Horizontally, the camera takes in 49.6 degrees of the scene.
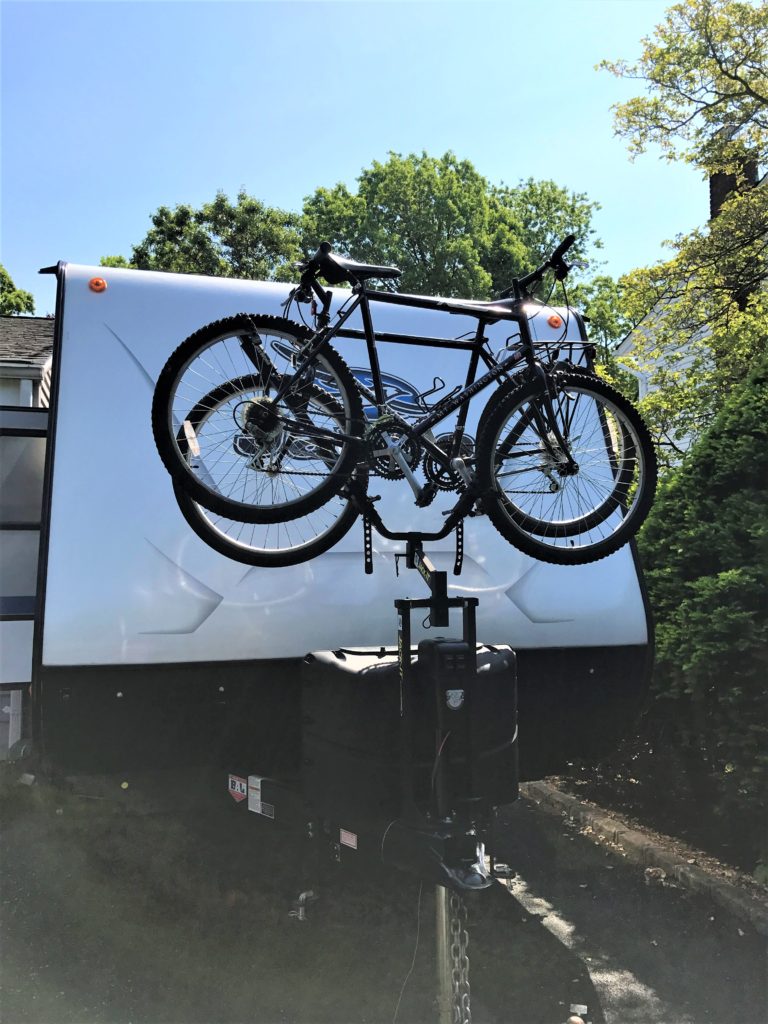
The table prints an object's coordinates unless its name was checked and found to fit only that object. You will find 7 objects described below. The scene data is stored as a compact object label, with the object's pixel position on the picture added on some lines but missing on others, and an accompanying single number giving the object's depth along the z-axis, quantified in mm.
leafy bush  4184
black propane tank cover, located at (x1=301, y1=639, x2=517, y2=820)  2879
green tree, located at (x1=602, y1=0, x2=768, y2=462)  8453
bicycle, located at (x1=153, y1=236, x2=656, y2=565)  2768
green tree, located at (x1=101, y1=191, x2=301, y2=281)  20656
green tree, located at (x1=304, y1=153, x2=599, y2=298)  24125
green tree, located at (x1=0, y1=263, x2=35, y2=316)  31297
